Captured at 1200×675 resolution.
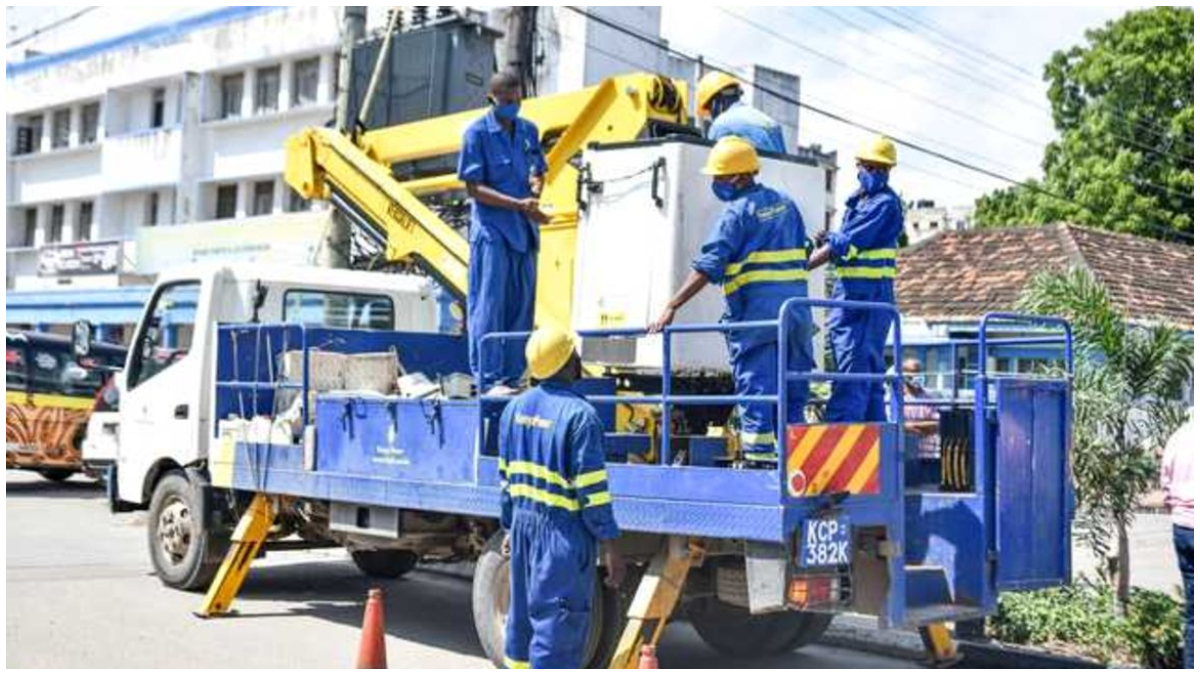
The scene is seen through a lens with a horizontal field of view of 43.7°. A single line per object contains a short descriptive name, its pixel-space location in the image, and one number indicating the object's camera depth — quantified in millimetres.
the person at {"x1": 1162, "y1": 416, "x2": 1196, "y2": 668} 7332
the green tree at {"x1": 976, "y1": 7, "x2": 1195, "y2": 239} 30609
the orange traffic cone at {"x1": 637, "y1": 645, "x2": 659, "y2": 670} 5547
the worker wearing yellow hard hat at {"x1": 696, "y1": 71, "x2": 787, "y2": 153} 8539
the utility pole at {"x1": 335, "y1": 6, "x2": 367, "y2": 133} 14094
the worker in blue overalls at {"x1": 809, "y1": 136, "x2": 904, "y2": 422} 7762
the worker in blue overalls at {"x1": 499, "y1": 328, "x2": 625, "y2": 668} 6098
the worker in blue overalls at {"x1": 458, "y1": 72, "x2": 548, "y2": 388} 8742
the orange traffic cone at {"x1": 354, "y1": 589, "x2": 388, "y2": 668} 6805
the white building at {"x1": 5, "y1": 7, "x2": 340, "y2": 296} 35406
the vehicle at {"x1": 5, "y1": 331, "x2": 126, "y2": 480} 18312
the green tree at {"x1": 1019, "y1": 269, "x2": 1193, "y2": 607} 9680
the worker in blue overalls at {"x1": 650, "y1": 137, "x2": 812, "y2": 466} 7184
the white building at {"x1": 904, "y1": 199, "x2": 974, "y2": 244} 63031
